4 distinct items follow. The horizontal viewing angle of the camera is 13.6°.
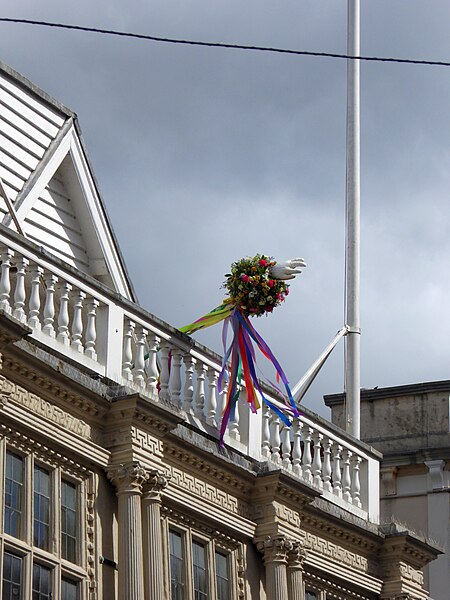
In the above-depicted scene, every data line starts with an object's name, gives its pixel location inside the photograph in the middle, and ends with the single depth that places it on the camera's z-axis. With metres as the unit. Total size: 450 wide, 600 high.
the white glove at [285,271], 19.61
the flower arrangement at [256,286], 19.64
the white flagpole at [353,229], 24.84
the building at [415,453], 28.08
